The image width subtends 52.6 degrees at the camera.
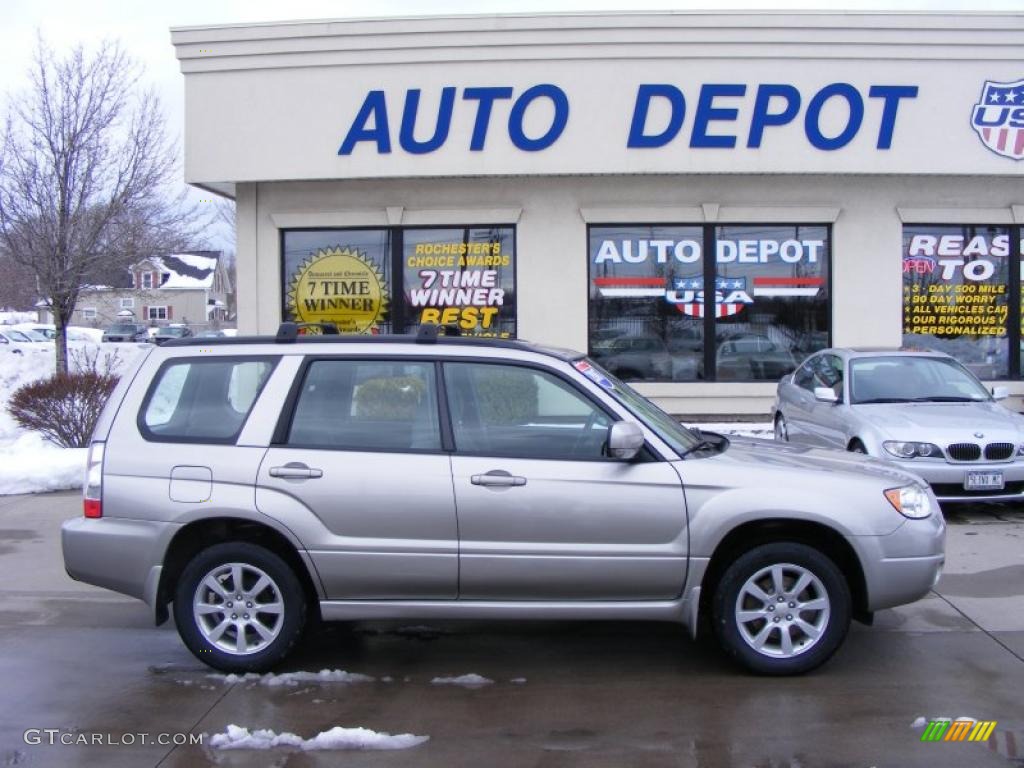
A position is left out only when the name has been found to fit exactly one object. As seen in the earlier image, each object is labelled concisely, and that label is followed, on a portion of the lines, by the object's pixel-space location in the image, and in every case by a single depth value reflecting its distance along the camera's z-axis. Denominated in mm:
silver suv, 5258
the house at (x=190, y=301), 71000
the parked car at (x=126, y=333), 48097
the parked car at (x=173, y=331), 47206
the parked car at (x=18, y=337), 42900
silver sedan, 8891
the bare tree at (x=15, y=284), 16375
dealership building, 13875
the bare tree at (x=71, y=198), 15930
